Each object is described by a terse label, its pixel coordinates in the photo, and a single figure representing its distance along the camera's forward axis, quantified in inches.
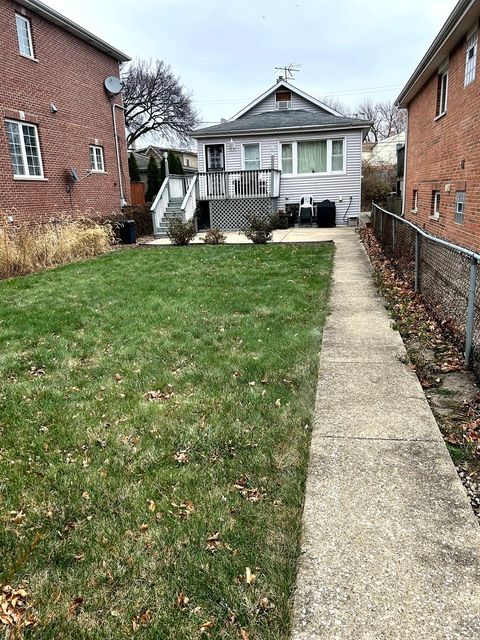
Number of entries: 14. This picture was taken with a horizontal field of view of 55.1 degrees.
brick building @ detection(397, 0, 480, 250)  346.0
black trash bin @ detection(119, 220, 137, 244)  618.5
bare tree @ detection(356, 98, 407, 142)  2490.2
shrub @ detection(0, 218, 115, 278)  394.3
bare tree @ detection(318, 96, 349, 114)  2480.3
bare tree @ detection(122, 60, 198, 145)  1662.2
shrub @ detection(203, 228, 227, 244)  564.7
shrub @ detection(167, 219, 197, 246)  558.3
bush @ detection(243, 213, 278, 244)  536.1
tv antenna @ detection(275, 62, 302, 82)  913.0
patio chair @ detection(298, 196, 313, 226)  752.3
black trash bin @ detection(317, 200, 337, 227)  737.6
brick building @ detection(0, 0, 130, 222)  507.8
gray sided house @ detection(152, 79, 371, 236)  740.6
